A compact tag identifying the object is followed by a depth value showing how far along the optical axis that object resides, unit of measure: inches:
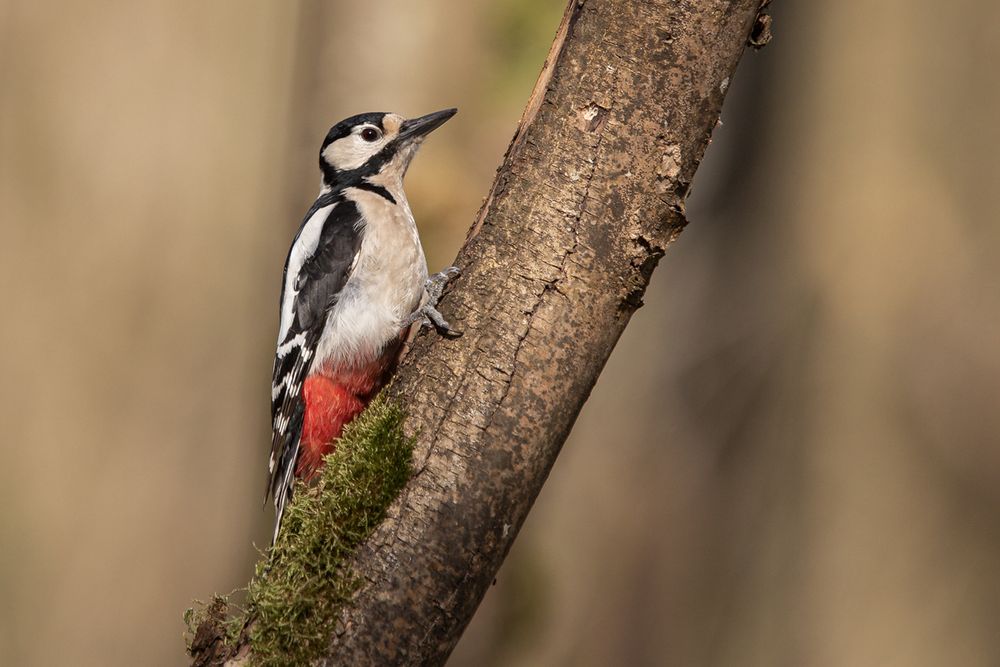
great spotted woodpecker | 251.1
